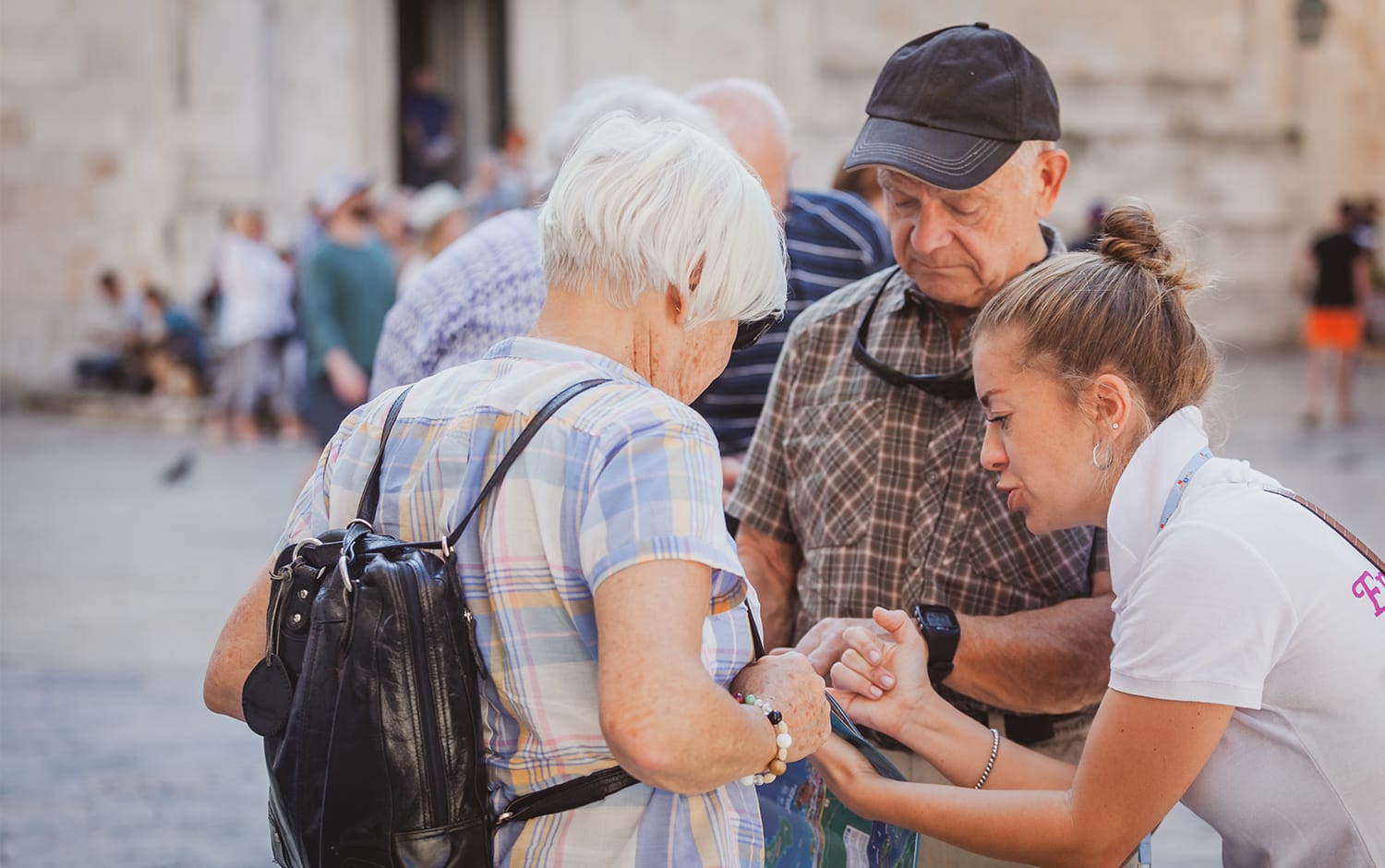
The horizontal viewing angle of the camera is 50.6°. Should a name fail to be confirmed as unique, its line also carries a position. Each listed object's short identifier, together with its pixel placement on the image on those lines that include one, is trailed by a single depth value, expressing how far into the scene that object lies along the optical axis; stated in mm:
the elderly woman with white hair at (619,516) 1608
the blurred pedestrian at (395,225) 11711
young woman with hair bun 1891
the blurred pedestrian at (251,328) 12750
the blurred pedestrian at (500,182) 11062
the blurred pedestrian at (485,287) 3291
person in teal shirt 6844
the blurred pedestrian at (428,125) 16219
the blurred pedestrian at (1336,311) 12219
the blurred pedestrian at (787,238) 3531
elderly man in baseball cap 2432
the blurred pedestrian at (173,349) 14591
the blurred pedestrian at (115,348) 15406
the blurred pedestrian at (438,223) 8281
